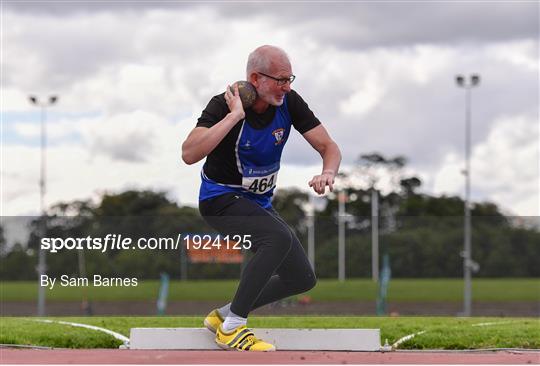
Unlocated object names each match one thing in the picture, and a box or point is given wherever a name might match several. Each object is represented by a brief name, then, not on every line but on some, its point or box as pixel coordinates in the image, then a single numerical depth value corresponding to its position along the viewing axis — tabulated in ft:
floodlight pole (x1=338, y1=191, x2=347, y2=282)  101.55
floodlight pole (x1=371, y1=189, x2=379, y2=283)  107.55
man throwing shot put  21.30
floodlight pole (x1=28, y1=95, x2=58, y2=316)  85.72
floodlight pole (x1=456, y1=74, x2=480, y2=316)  113.80
